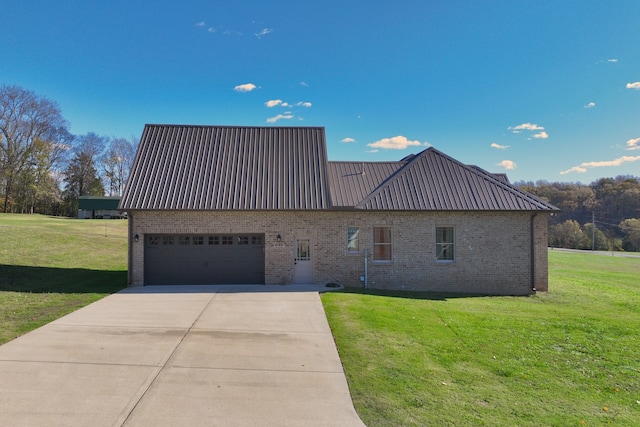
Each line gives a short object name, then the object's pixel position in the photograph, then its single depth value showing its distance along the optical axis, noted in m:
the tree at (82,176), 59.97
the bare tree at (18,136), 49.75
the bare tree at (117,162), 64.12
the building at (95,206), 52.47
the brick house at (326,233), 15.09
